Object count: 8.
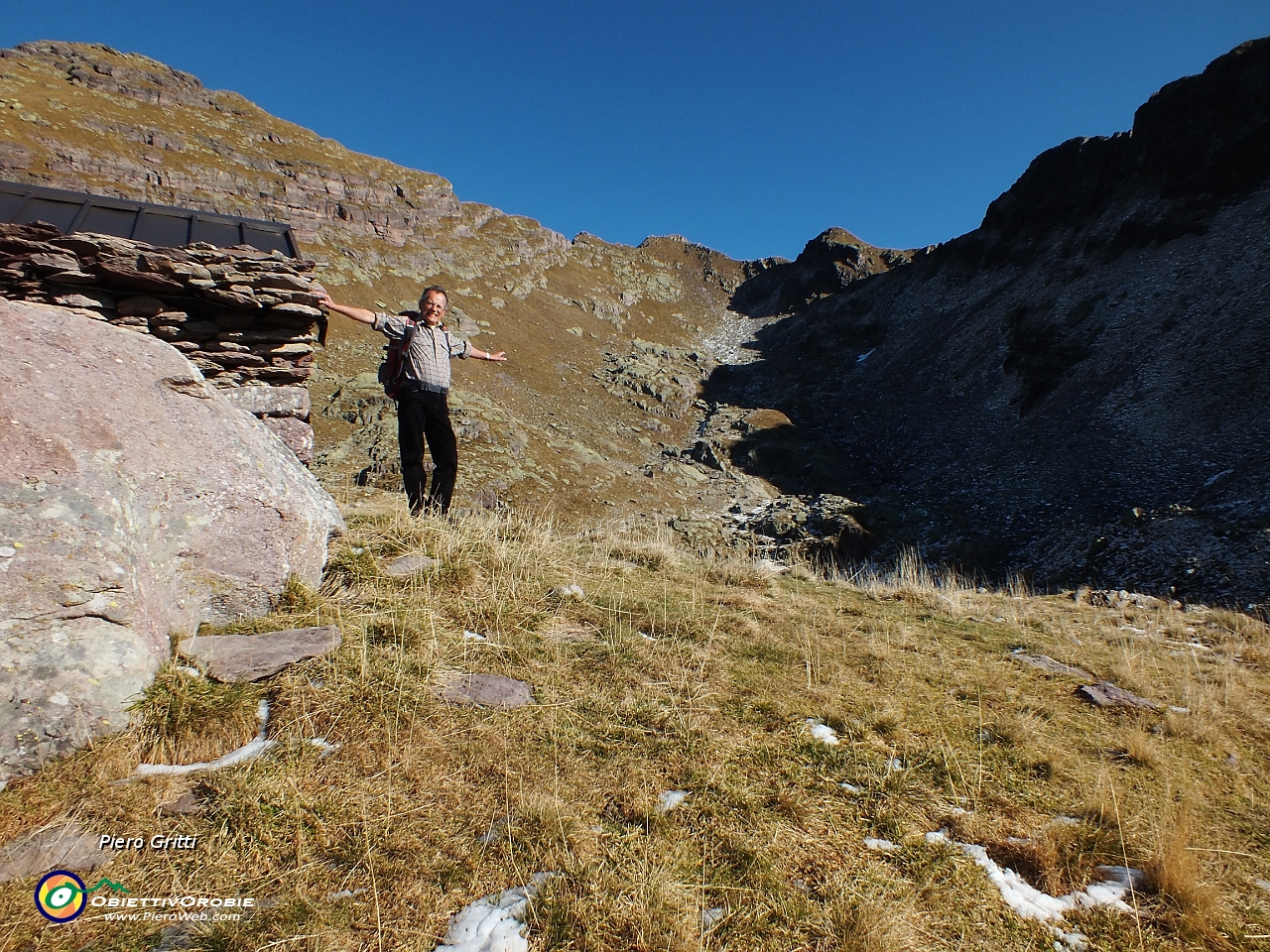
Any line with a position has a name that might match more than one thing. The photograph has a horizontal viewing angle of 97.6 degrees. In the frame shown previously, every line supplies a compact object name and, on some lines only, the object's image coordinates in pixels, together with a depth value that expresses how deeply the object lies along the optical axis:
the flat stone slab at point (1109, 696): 4.16
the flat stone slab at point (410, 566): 5.10
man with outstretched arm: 6.38
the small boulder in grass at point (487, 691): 3.48
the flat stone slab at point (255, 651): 3.22
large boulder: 2.59
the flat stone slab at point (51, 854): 2.05
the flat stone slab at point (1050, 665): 4.75
